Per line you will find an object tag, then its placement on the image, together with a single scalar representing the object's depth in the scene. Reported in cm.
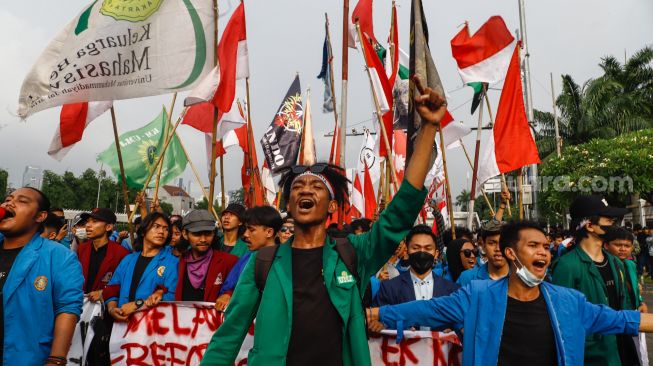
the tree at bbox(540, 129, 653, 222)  1917
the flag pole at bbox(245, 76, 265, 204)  791
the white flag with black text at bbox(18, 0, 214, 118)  552
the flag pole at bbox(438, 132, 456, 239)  733
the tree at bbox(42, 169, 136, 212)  5322
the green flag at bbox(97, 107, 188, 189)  963
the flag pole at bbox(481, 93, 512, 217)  864
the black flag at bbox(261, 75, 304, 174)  963
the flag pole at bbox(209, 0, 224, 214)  608
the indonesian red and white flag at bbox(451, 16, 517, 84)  830
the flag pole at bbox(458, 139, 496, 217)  991
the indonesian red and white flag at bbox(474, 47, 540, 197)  772
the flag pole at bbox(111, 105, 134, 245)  663
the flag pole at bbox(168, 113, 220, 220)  885
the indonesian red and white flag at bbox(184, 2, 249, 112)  621
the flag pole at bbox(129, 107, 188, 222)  656
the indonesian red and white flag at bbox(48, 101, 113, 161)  671
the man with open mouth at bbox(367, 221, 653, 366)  270
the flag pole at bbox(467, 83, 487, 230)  852
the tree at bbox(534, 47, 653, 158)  2686
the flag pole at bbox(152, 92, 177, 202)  688
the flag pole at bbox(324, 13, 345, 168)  914
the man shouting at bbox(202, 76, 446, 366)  219
